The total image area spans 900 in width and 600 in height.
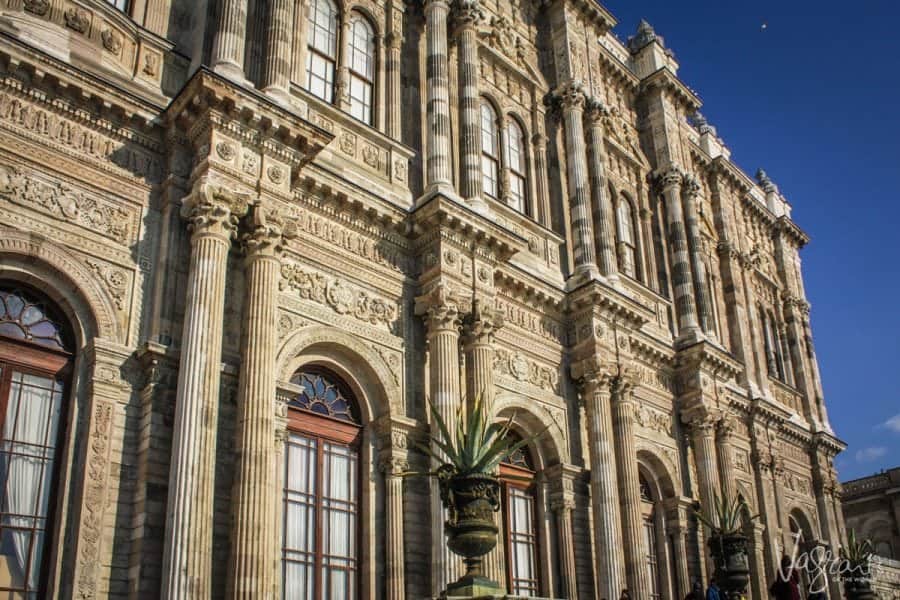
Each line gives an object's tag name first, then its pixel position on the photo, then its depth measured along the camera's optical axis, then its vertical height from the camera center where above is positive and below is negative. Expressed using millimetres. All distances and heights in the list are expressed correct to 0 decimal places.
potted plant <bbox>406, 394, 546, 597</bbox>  9703 +1710
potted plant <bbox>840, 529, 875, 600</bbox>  17203 +1429
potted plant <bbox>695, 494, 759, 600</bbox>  13617 +1362
